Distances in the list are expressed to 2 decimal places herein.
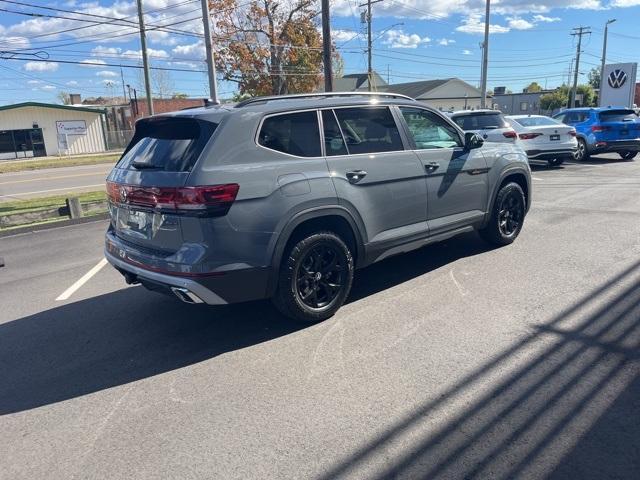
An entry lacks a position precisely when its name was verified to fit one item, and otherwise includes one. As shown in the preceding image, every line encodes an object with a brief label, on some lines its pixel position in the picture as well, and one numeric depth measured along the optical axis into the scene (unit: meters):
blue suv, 15.73
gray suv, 3.80
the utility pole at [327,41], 15.73
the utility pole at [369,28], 36.46
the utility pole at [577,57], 53.23
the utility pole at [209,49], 15.69
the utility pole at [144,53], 24.19
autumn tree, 36.28
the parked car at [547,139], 14.29
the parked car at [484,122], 13.10
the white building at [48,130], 41.53
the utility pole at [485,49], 27.39
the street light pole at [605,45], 46.56
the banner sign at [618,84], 29.20
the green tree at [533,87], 109.56
